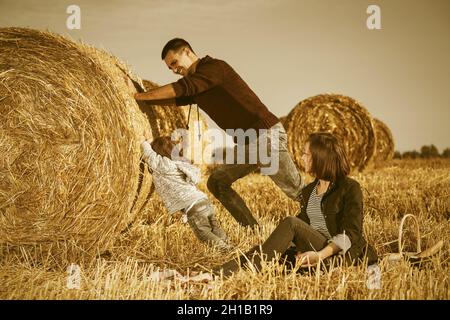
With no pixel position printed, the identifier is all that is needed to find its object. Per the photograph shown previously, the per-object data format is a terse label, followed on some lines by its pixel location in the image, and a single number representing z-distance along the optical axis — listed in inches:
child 169.8
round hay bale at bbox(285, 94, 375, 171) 356.8
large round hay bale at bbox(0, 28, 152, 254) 166.7
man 170.1
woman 132.7
